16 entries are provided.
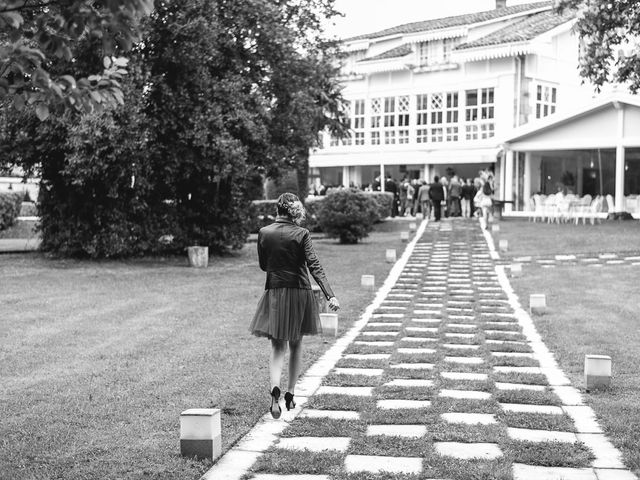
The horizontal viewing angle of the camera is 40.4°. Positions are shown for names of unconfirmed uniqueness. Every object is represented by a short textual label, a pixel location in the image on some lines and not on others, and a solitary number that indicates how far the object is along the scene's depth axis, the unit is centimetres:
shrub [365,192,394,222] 3265
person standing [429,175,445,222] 3173
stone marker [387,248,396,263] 2025
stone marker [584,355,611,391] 778
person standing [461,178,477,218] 3388
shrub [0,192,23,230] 2664
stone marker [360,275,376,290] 1550
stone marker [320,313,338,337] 1077
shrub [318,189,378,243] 2433
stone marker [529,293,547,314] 1266
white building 3597
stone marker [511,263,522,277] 1753
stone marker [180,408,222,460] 560
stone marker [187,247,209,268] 1878
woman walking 709
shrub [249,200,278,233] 2944
